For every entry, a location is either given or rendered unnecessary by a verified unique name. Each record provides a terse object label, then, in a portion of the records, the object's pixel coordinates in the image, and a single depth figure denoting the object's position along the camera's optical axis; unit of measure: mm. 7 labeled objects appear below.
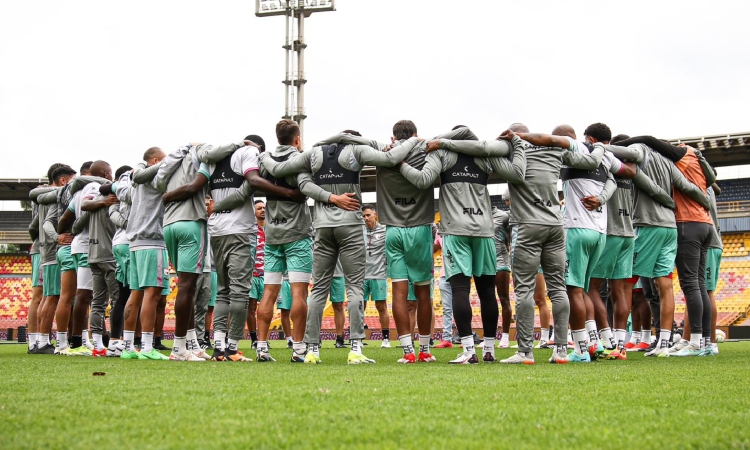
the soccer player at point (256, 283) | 12761
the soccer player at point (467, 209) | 7090
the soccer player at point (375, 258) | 14469
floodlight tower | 44156
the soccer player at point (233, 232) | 7703
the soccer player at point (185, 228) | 7922
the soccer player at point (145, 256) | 8328
